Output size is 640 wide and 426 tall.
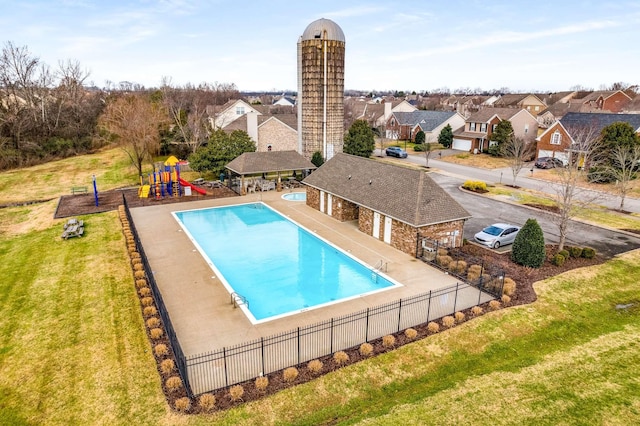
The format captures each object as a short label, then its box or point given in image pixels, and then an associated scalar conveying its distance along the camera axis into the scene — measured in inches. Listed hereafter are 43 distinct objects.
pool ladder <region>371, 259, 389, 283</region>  856.7
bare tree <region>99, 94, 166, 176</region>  1706.4
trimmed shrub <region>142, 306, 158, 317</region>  689.0
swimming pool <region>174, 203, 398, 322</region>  786.2
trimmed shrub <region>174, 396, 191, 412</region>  481.1
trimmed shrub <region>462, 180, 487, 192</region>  1581.0
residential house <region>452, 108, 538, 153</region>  2383.1
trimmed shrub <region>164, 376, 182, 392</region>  514.9
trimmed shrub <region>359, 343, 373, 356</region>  587.2
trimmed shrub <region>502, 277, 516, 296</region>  771.4
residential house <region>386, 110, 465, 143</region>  2819.9
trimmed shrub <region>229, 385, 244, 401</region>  496.1
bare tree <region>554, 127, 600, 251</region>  930.1
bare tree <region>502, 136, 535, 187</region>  1659.7
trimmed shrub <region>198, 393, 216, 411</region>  482.0
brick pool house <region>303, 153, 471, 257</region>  951.0
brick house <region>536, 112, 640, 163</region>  1849.2
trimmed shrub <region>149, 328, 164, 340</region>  624.4
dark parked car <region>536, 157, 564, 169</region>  1898.4
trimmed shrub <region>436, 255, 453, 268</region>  888.3
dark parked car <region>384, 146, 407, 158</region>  2379.4
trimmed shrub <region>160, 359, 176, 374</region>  547.8
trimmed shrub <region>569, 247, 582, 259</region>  929.7
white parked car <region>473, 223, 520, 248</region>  999.0
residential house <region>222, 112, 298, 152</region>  1964.8
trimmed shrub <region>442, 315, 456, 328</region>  666.8
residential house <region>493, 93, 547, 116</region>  3873.5
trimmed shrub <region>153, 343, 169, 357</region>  585.0
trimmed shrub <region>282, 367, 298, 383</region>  531.5
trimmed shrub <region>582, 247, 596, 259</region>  922.7
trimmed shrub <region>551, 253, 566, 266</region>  888.3
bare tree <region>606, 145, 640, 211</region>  1289.4
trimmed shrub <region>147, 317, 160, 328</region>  654.5
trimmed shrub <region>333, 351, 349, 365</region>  568.4
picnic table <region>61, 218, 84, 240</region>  1075.9
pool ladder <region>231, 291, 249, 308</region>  729.0
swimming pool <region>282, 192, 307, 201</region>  1514.5
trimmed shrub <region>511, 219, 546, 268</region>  870.4
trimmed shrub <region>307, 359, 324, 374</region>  549.0
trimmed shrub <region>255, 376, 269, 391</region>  513.3
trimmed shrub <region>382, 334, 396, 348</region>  610.3
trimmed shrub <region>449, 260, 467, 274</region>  856.3
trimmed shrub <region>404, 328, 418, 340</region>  628.7
